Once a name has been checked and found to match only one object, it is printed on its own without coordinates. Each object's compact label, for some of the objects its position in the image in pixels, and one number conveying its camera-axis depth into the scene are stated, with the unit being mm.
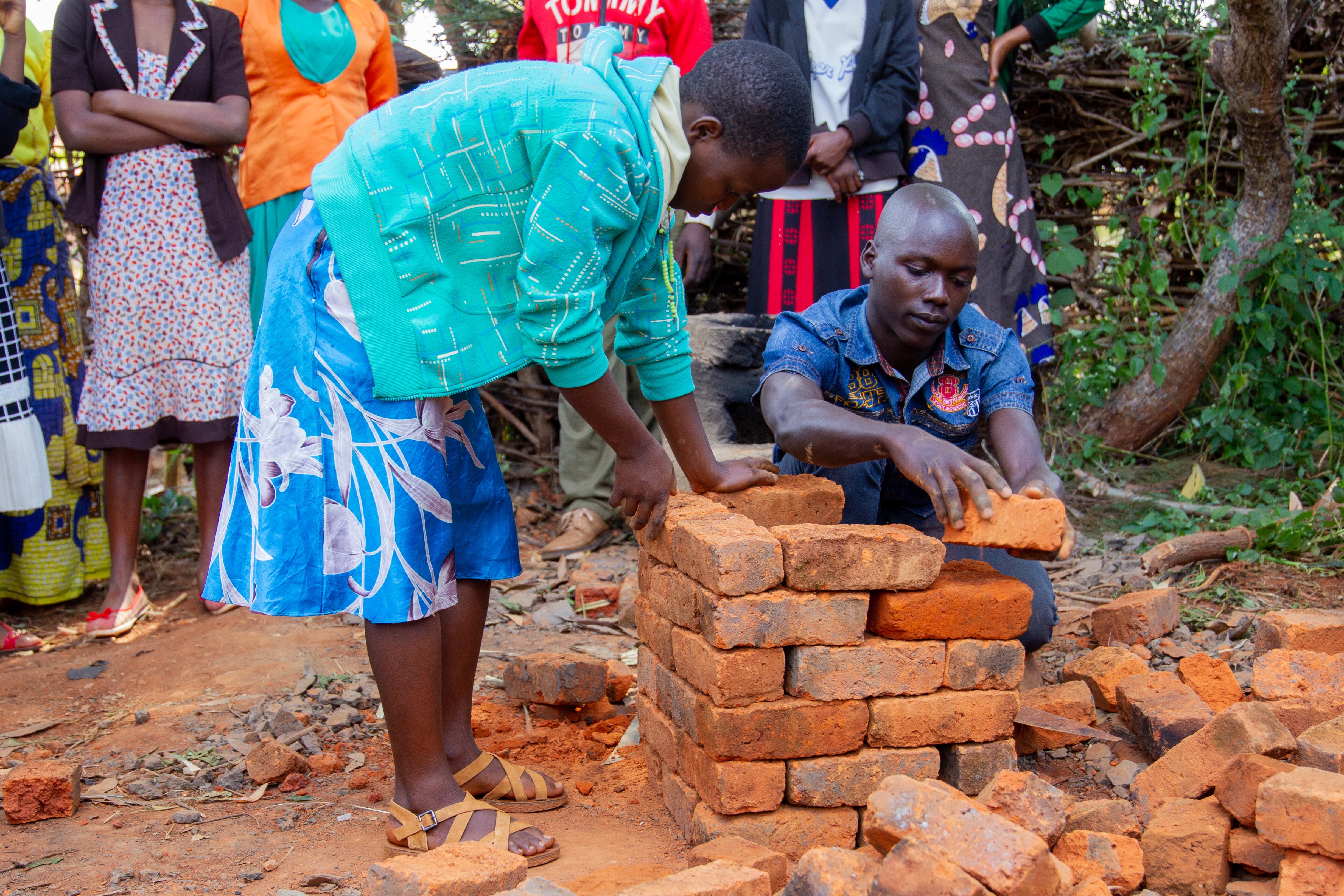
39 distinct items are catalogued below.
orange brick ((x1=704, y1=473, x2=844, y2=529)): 2676
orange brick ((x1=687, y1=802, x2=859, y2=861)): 2201
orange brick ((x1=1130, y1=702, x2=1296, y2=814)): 2262
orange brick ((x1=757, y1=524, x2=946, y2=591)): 2156
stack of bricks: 2152
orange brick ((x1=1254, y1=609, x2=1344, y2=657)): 2969
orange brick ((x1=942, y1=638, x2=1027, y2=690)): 2260
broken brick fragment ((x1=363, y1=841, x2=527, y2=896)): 1873
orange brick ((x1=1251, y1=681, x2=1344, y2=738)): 2551
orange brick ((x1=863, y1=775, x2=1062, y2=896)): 1715
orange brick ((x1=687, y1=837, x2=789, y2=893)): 2037
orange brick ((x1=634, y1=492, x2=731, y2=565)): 2412
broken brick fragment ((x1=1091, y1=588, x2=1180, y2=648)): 3434
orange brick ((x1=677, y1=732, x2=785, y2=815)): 2164
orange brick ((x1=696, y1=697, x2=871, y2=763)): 2156
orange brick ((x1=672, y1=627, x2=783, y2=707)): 2145
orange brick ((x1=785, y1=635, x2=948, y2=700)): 2188
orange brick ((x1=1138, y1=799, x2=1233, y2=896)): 2092
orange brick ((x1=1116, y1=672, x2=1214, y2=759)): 2605
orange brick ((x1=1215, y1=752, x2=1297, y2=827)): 2072
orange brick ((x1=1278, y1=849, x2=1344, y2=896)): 1896
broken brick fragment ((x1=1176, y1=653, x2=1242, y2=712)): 2855
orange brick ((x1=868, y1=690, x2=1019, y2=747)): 2238
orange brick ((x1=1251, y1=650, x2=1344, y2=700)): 2688
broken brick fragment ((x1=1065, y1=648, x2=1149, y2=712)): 2984
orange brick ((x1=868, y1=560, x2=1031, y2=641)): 2221
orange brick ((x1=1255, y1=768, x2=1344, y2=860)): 1865
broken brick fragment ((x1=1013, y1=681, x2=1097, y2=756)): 2744
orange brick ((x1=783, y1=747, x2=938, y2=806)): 2215
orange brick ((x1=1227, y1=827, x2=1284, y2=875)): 2076
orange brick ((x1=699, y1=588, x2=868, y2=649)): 2127
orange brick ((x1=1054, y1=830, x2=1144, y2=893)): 2014
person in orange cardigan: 4199
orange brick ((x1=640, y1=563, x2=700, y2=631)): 2320
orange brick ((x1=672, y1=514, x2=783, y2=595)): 2105
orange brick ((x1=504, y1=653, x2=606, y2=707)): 3066
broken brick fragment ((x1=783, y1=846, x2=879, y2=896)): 1748
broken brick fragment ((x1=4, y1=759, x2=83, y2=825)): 2521
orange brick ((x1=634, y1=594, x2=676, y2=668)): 2551
